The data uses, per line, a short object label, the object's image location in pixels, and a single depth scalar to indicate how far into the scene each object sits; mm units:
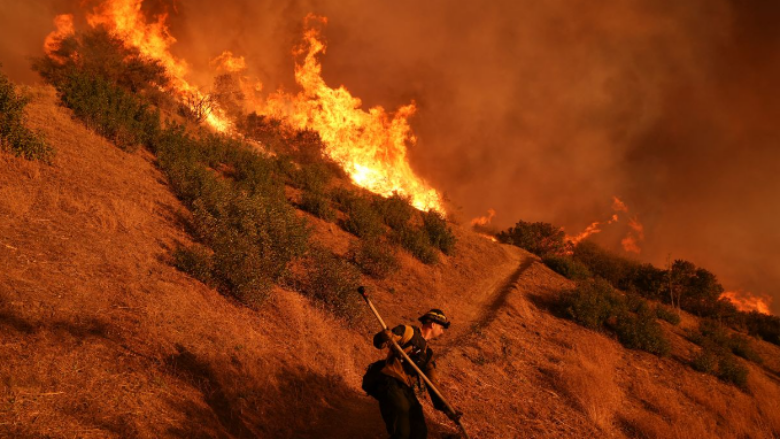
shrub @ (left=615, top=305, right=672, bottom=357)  12781
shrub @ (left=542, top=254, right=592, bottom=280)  20125
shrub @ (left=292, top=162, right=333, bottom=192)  18656
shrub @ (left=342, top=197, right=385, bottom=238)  16812
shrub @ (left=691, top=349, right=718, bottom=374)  11930
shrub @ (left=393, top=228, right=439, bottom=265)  17312
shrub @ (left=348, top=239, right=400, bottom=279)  14164
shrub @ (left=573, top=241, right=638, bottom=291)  24522
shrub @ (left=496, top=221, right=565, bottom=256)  29266
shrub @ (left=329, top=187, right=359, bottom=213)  18936
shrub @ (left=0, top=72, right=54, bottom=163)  7961
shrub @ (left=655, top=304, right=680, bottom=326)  16570
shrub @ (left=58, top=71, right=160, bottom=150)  12664
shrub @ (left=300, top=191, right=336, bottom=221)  16734
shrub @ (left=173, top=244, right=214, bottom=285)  7270
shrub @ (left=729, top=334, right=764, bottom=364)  14586
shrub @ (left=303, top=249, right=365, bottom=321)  9305
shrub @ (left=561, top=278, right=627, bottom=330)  13844
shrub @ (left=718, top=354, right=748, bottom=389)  11516
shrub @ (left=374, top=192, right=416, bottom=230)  19964
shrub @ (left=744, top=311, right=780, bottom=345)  19030
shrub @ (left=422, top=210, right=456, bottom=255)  19711
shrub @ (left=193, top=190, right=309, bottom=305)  7465
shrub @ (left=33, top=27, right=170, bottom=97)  19047
